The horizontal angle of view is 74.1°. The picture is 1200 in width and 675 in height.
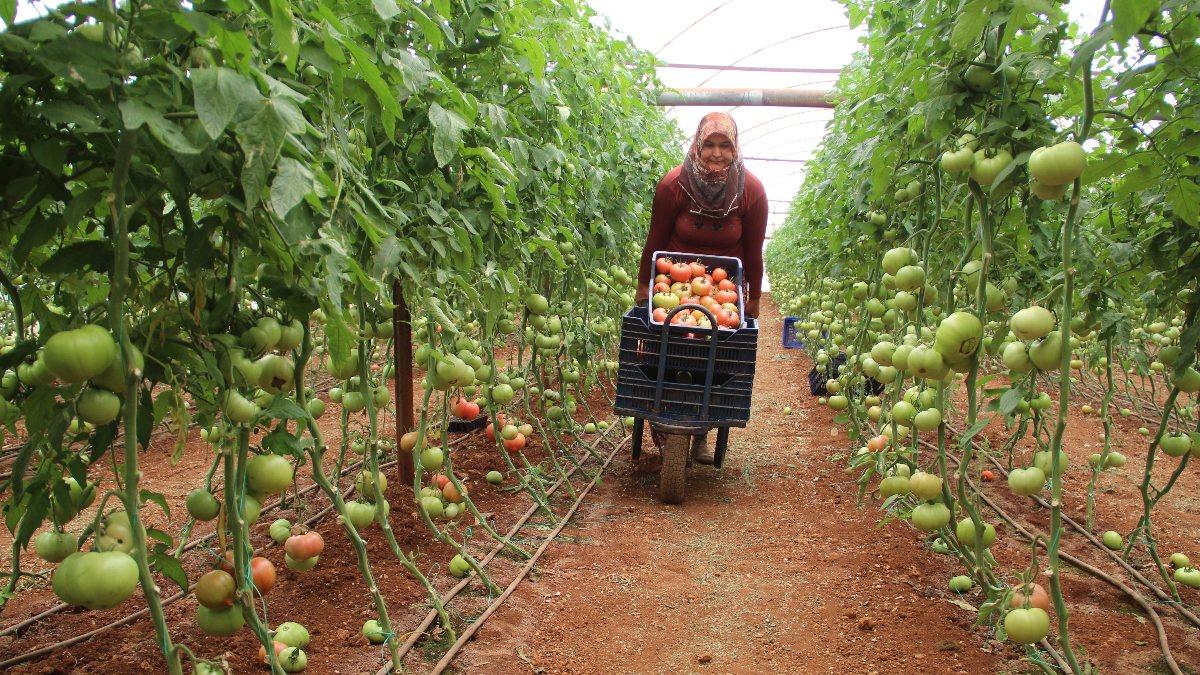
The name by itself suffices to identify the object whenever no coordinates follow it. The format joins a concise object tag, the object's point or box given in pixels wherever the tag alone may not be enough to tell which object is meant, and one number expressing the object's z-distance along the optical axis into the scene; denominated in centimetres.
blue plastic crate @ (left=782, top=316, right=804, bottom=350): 1228
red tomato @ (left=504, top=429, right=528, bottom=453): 430
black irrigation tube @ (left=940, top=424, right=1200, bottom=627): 302
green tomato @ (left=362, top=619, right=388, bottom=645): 253
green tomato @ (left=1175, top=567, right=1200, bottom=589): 321
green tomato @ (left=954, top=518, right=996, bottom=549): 233
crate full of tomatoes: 432
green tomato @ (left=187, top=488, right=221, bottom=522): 156
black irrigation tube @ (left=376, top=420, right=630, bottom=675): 256
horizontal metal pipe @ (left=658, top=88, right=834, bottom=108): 1292
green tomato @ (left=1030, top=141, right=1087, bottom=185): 156
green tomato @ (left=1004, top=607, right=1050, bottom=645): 180
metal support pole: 341
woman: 458
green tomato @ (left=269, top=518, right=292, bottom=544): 255
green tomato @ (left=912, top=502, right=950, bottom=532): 242
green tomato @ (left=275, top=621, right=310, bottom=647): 229
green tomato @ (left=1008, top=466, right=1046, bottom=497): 188
